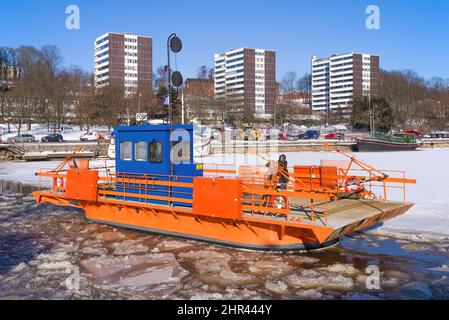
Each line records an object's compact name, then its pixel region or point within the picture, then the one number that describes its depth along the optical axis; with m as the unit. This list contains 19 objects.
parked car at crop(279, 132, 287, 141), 66.91
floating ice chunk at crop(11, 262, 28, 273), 10.03
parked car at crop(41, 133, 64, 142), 58.03
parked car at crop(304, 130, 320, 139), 73.81
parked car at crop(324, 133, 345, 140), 70.64
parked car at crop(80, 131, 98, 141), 59.62
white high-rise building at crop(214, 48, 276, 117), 144.12
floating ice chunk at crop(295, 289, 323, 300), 8.45
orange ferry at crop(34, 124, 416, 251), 10.75
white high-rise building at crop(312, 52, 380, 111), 147.12
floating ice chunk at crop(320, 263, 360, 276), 9.83
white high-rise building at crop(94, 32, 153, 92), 117.78
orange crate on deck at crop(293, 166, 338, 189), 13.80
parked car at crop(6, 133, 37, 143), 54.83
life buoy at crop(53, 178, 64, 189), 15.80
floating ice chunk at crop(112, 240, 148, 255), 11.65
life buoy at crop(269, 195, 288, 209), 11.45
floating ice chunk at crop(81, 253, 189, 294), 8.98
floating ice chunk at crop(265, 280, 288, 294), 8.76
